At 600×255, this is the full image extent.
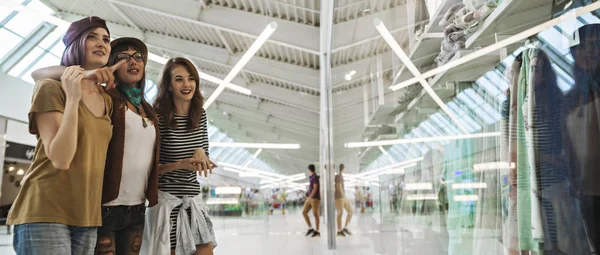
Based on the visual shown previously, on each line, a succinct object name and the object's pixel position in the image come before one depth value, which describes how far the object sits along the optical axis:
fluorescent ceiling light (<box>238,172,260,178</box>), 8.44
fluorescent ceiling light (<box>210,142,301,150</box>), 6.96
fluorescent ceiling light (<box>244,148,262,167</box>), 8.67
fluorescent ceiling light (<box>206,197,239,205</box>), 7.10
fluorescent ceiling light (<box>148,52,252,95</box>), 6.50
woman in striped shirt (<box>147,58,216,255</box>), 1.30
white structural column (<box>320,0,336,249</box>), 5.03
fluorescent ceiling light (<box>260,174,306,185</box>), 10.08
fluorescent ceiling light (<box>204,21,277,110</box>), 5.48
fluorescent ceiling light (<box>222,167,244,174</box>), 7.59
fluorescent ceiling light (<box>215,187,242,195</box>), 7.43
